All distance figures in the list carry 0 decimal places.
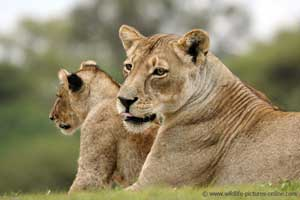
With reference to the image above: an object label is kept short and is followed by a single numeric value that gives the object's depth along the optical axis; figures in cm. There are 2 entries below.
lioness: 1130
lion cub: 1288
